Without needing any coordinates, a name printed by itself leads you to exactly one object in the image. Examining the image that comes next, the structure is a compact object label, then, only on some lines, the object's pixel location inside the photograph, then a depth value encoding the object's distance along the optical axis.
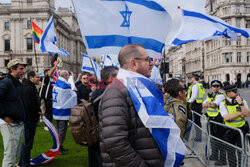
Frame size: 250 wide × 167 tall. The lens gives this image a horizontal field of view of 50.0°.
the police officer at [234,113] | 5.08
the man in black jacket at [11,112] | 4.46
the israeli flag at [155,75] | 7.48
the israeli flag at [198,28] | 6.19
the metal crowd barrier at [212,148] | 3.87
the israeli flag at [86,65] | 11.82
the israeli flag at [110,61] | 8.20
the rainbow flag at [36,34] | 12.03
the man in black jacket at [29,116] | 5.11
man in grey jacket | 2.21
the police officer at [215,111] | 5.14
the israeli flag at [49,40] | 10.05
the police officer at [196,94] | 9.78
